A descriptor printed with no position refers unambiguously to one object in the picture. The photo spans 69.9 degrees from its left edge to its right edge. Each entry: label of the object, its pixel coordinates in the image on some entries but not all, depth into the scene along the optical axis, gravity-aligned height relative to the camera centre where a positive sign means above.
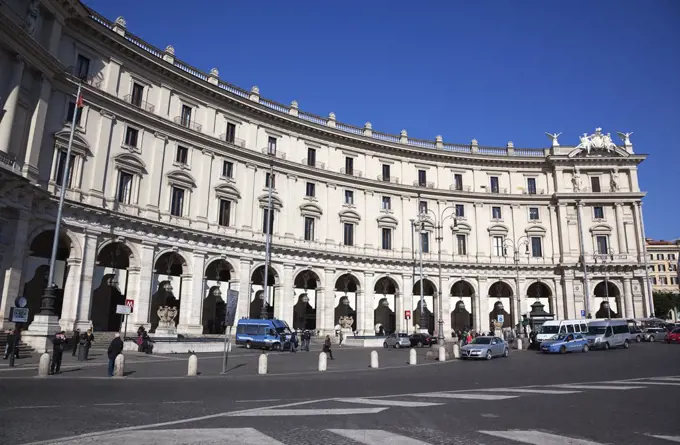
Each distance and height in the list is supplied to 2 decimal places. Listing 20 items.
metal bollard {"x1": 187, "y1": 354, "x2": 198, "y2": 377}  17.00 -1.77
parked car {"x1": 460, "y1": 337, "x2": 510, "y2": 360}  26.23 -1.40
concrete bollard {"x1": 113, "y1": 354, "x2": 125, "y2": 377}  16.28 -1.68
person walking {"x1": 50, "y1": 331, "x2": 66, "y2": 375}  16.48 -1.40
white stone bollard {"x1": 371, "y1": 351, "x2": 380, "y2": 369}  22.08 -1.80
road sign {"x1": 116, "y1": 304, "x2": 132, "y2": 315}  26.02 +0.32
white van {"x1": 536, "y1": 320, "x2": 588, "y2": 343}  35.28 -0.25
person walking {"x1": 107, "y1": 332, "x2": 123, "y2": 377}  16.30 -1.21
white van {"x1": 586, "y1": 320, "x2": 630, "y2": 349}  34.69 -0.70
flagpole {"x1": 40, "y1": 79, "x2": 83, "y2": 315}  22.16 +1.11
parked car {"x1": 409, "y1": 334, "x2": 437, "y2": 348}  40.22 -1.52
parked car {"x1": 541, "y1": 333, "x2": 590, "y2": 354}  30.95 -1.26
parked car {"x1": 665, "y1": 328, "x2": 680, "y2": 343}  39.16 -0.75
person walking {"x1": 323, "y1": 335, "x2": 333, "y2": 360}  24.31 -1.44
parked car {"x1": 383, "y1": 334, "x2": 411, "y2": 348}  38.69 -1.58
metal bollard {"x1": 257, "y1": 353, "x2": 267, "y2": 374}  18.47 -1.75
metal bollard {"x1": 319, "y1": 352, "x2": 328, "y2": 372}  20.36 -1.80
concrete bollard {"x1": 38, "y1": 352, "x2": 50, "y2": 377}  15.41 -1.61
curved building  29.83 +9.93
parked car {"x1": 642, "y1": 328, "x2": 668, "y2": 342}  43.76 -0.71
